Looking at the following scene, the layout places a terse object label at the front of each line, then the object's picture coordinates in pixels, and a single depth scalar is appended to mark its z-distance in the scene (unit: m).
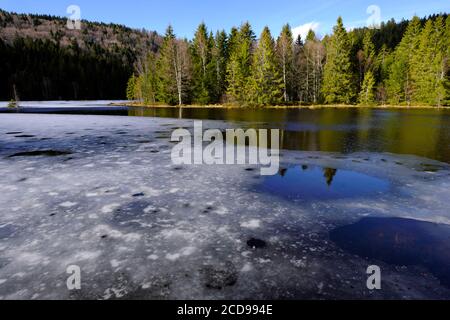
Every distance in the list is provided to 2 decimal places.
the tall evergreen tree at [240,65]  51.34
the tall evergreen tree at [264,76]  49.28
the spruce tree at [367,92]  51.03
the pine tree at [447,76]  46.71
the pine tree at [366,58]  61.37
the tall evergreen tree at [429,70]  47.35
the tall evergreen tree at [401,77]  52.25
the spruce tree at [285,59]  52.78
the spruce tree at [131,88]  78.19
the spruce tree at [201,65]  54.41
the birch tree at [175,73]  52.78
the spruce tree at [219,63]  56.62
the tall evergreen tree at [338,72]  52.16
